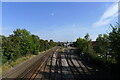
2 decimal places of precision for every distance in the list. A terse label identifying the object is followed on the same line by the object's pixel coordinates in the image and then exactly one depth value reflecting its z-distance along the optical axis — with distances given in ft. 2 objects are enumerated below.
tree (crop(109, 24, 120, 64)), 41.83
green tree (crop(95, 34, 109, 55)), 60.80
